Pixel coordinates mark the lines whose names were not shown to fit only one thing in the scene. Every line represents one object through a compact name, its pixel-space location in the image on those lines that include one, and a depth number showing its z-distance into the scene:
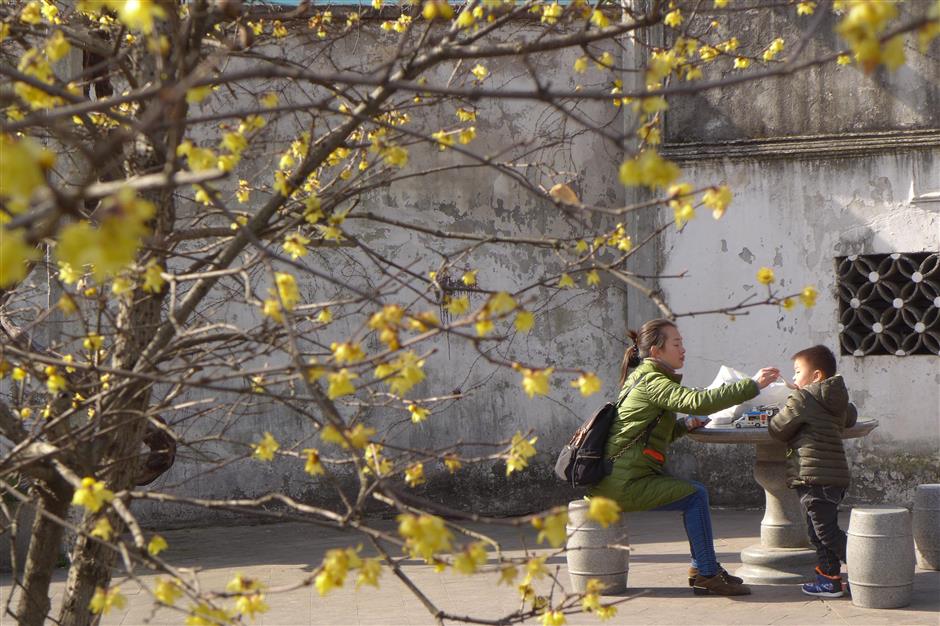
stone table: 7.21
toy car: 7.31
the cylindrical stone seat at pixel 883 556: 6.34
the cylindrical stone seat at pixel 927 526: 7.36
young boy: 6.66
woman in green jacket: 6.68
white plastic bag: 7.26
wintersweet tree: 2.15
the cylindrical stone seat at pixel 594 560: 6.94
